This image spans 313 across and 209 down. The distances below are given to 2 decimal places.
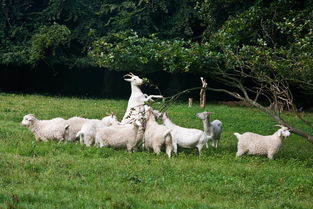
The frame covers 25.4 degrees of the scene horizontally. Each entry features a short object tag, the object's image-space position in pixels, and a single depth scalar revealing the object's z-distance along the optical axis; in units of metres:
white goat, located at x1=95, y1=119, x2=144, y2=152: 12.90
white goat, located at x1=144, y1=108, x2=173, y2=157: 12.46
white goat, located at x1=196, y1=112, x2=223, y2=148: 14.48
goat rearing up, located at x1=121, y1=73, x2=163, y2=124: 14.54
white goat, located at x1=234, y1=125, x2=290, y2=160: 13.02
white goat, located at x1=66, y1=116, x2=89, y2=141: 14.02
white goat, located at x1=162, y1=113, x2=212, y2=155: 12.91
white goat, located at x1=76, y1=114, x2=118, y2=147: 13.39
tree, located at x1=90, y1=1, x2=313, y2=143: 12.36
